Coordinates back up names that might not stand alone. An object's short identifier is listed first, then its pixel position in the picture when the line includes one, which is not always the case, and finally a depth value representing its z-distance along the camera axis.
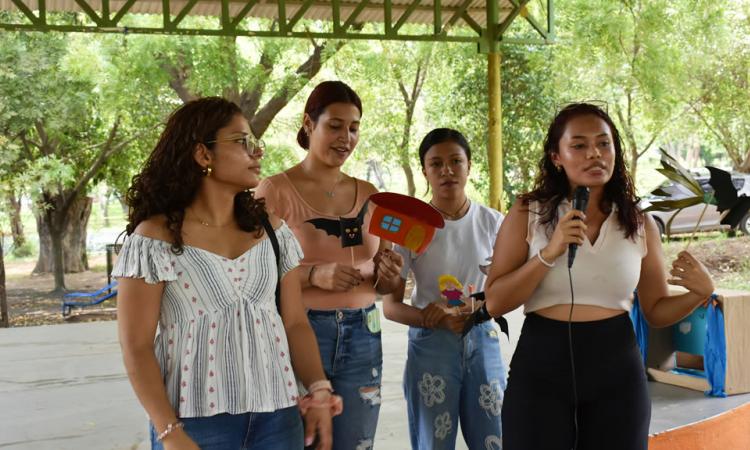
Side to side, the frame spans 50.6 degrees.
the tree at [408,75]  13.76
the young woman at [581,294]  1.97
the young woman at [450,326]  2.52
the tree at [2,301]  10.26
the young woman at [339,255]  2.28
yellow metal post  8.19
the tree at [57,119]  11.27
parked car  12.43
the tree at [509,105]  12.06
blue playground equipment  10.43
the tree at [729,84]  12.16
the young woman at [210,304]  1.68
